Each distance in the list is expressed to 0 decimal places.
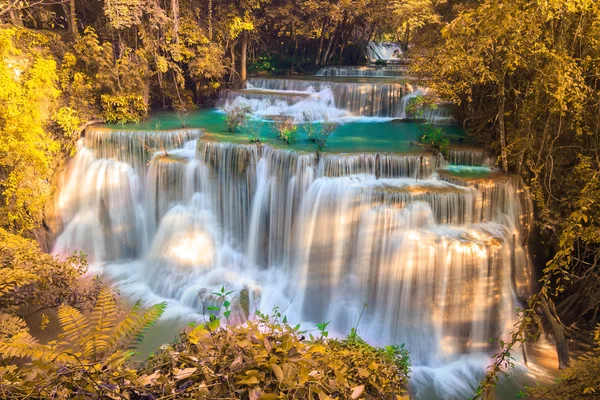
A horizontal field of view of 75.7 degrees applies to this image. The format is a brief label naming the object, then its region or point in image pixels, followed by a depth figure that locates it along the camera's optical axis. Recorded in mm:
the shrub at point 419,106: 9352
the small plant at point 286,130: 10430
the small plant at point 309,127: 10576
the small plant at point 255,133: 10180
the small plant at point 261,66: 19500
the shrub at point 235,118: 11781
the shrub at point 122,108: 12602
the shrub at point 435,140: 9289
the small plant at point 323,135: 9600
